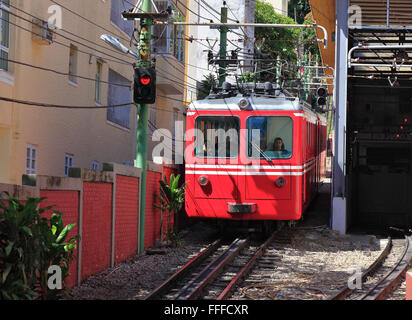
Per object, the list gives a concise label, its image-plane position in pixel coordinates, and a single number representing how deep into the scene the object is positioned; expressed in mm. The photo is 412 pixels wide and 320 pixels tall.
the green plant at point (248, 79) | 34119
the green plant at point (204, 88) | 36066
